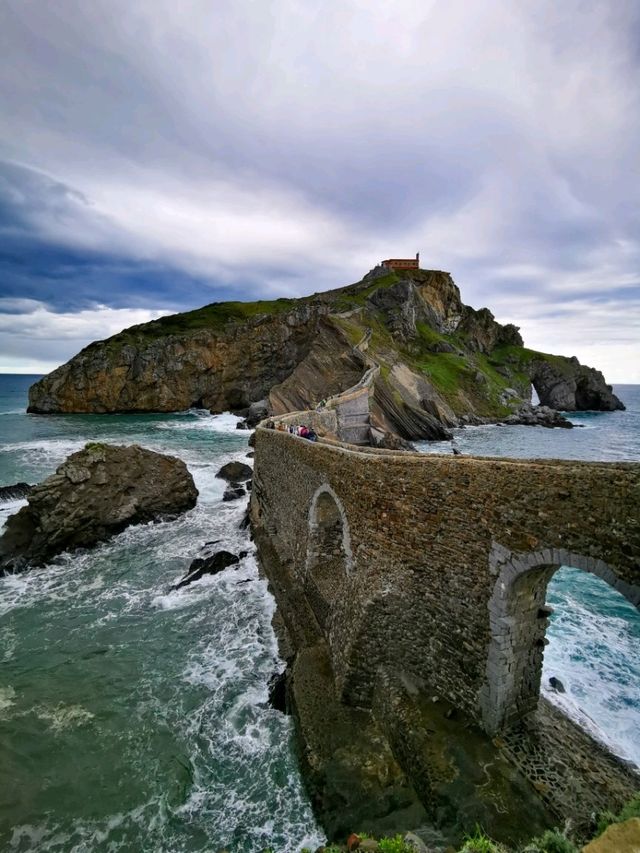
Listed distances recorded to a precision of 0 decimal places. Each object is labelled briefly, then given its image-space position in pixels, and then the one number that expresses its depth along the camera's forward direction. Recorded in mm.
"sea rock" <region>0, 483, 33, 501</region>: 27109
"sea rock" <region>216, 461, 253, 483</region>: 32469
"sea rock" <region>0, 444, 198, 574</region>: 19938
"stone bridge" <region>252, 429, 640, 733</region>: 6566
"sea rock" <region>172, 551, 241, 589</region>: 17672
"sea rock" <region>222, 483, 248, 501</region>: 28294
